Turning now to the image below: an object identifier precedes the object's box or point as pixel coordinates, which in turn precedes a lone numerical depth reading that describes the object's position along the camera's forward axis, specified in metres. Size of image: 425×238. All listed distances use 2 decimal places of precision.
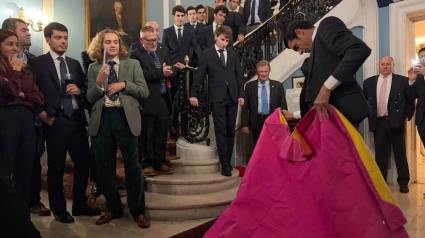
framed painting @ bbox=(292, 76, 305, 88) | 5.21
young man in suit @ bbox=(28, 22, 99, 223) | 3.06
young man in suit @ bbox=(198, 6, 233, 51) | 5.26
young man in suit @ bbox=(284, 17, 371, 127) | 2.00
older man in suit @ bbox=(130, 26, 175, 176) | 3.56
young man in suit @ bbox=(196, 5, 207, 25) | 6.09
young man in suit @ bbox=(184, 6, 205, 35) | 5.58
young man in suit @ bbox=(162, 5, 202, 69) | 4.98
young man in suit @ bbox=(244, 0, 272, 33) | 5.94
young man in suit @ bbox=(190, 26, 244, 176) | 3.95
